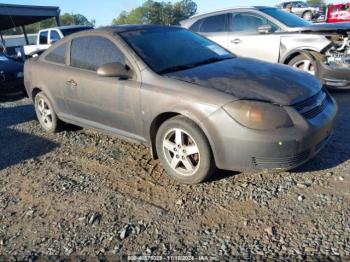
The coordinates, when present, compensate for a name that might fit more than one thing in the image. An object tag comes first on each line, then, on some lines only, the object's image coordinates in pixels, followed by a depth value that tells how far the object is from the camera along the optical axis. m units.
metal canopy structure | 21.47
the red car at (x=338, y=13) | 20.41
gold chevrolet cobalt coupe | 3.16
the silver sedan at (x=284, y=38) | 6.30
